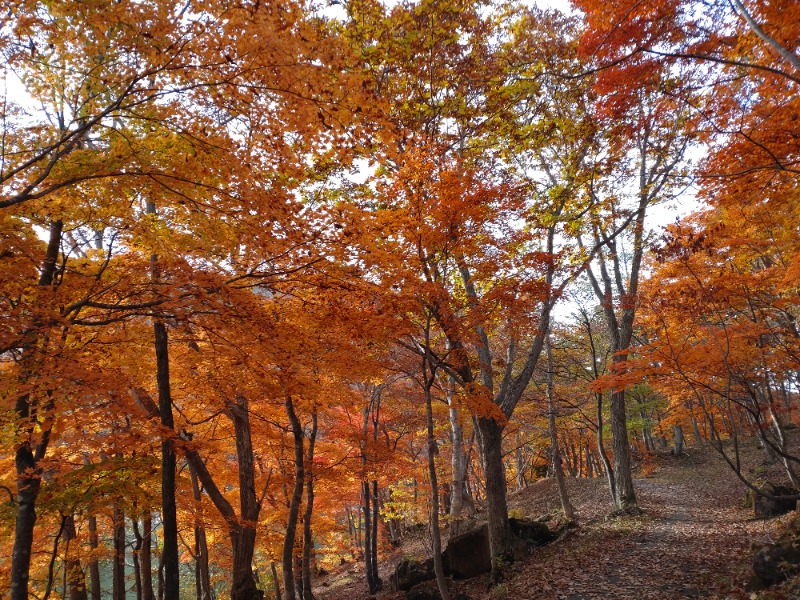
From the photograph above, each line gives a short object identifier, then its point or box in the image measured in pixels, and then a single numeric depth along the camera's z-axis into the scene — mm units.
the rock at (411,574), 11795
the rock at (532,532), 10211
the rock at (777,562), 5366
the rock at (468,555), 10547
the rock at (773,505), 10094
